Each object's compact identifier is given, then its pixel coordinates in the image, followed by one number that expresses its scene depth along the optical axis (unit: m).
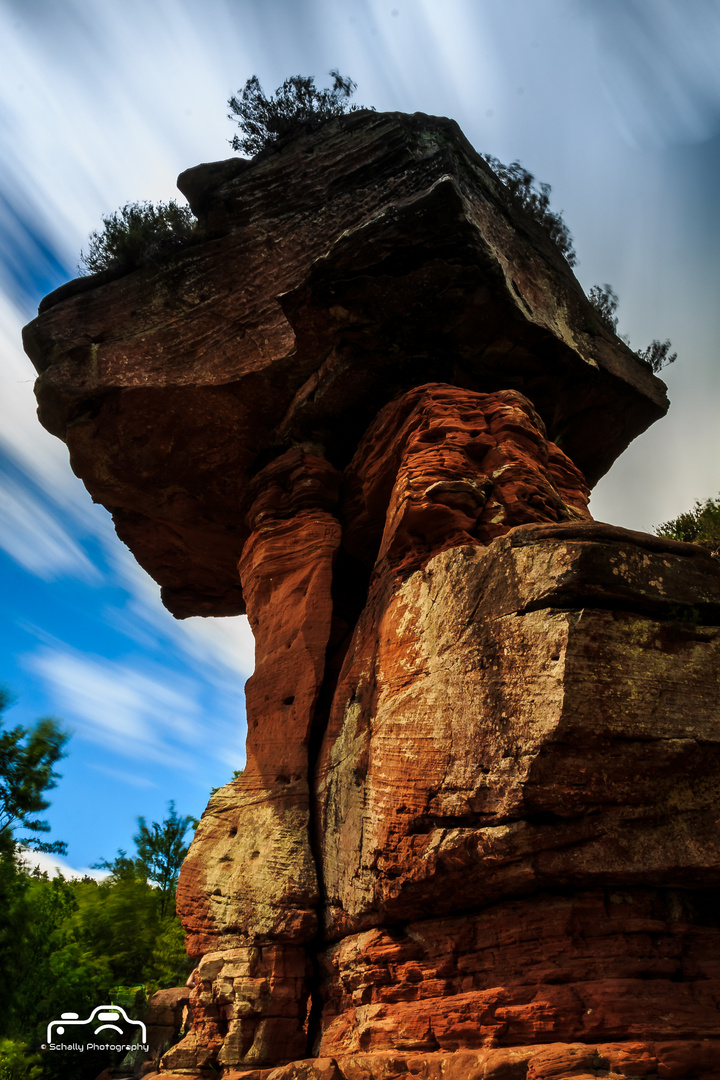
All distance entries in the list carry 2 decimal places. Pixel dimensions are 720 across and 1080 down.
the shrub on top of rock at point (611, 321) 13.40
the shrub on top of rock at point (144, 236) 12.98
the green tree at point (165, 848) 24.55
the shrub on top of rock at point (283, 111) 13.16
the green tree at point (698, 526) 13.36
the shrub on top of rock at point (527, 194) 13.05
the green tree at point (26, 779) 13.12
